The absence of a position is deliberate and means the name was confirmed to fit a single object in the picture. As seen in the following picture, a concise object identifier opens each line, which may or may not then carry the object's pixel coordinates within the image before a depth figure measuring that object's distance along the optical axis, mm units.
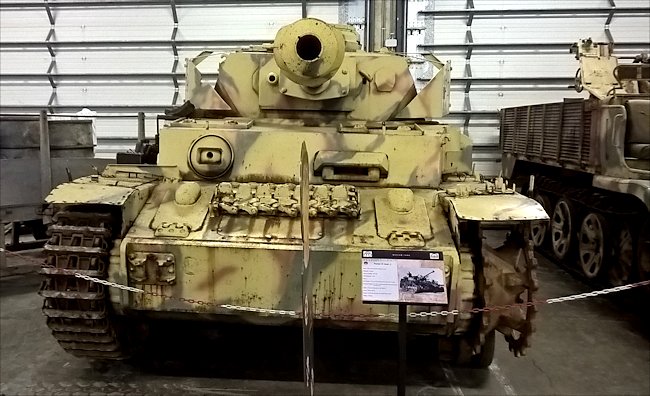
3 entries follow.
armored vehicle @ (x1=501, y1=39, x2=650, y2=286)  7090
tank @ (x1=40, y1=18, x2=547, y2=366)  4184
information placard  3404
